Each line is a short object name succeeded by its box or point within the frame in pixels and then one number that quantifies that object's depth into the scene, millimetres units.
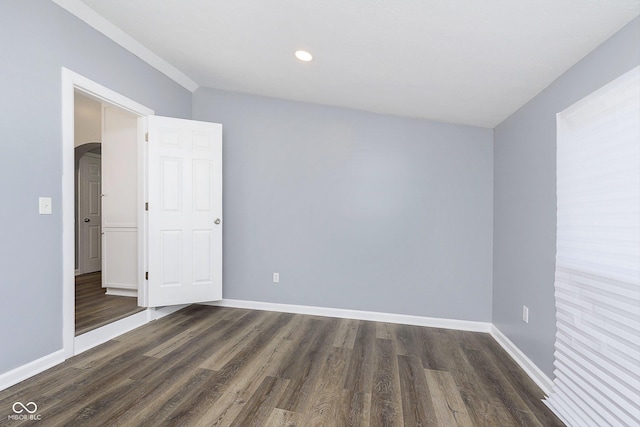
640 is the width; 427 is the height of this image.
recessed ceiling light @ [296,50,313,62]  2200
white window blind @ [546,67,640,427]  1316
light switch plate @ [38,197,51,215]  2004
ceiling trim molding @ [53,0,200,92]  2195
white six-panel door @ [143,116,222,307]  2969
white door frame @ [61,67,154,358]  2146
